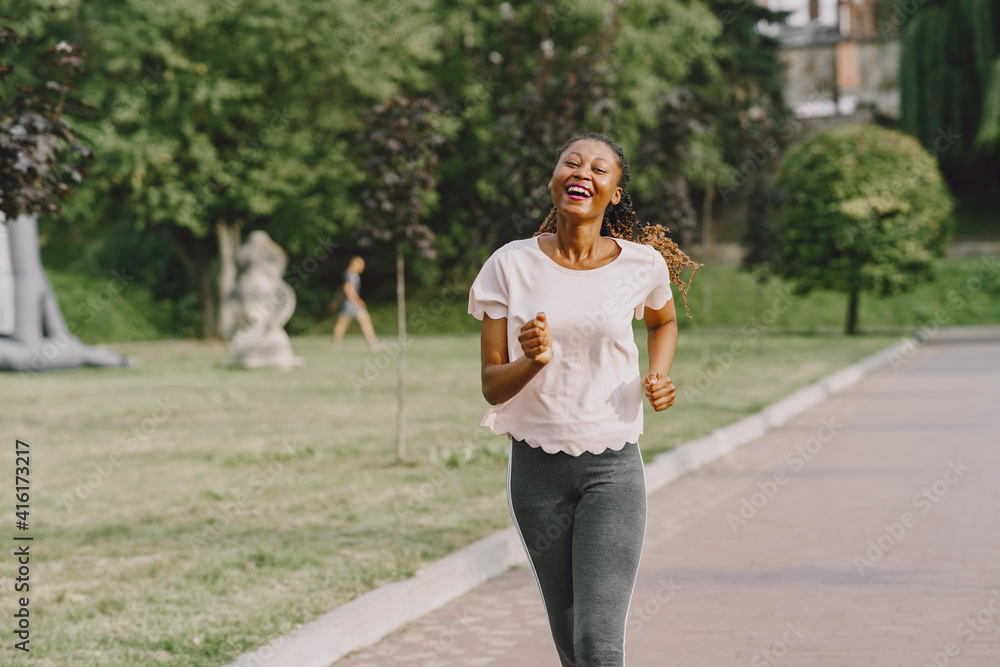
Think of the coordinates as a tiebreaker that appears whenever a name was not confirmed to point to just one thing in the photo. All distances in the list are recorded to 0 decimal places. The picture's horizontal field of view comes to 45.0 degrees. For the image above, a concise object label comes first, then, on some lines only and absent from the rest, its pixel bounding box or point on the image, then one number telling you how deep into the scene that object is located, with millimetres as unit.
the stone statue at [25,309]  23375
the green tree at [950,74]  34688
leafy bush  30625
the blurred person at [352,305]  27745
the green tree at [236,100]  28375
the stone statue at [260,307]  23516
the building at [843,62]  64312
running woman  3332
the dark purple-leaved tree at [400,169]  10797
